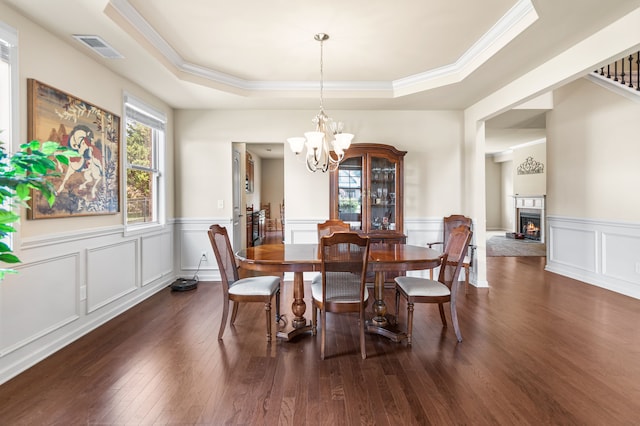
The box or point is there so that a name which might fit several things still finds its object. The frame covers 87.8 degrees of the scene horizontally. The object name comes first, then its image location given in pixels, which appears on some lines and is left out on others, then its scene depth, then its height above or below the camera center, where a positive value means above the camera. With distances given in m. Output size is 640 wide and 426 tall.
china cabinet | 4.50 +0.29
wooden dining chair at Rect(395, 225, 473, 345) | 2.76 -0.64
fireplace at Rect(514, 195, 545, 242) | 9.24 -0.19
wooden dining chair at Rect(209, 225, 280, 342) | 2.78 -0.62
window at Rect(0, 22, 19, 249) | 2.23 +0.82
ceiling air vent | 2.71 +1.43
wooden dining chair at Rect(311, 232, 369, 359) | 2.38 -0.45
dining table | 2.62 -0.41
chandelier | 2.93 +0.65
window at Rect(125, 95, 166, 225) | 3.86 +0.64
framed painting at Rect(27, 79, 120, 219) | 2.48 +0.58
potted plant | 1.08 +0.13
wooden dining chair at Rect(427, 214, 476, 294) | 4.28 -0.25
